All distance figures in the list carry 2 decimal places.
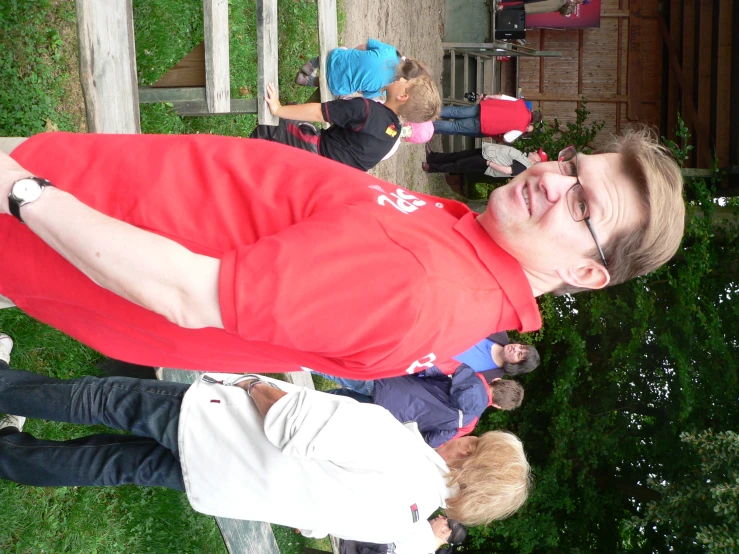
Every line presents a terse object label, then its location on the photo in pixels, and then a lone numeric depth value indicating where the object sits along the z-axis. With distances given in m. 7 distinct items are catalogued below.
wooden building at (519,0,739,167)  11.63
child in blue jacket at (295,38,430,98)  5.21
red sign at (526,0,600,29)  12.61
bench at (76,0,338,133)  3.28
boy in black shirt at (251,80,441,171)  4.78
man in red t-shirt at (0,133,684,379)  1.57
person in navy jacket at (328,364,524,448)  4.38
